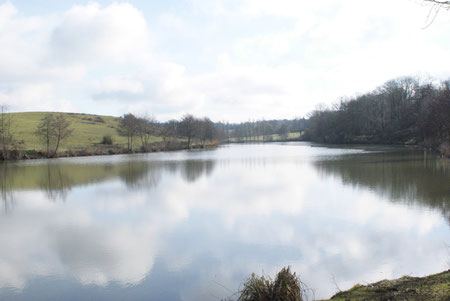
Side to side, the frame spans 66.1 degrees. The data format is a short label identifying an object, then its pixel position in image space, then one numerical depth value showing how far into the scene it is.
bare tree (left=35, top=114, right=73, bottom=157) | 40.24
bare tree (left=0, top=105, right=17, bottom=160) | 35.38
